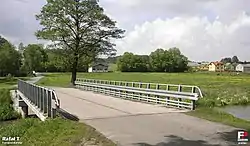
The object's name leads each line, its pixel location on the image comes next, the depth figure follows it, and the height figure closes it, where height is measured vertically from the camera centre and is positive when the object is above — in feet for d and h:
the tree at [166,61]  259.55 +12.01
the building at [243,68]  340.76 +6.21
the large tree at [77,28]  82.76 +16.81
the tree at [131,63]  254.81 +8.78
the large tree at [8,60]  168.03 +6.85
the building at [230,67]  373.47 +8.29
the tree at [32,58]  234.46 +12.33
